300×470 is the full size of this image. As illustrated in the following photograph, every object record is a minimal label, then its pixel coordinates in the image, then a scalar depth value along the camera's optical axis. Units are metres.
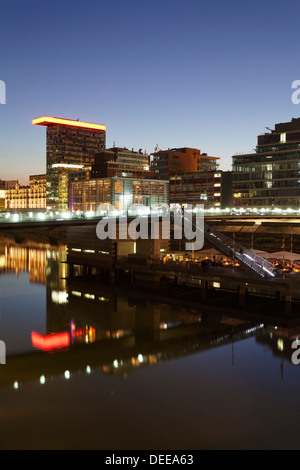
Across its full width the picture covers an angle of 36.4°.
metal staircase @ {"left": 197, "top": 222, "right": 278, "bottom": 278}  39.13
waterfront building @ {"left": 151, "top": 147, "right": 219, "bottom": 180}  162.50
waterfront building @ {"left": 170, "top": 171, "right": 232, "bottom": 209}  147.25
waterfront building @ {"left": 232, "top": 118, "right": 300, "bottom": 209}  109.88
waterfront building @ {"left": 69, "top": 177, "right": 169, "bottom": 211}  92.69
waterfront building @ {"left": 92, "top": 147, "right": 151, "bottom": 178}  174.62
